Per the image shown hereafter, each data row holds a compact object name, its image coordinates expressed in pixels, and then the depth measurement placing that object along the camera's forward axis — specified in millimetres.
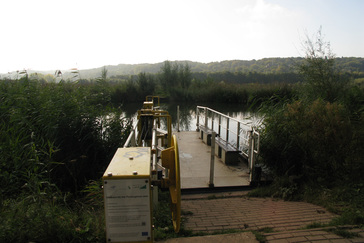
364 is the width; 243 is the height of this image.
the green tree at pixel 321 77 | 9047
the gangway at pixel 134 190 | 2141
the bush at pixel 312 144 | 4648
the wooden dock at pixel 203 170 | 5093
